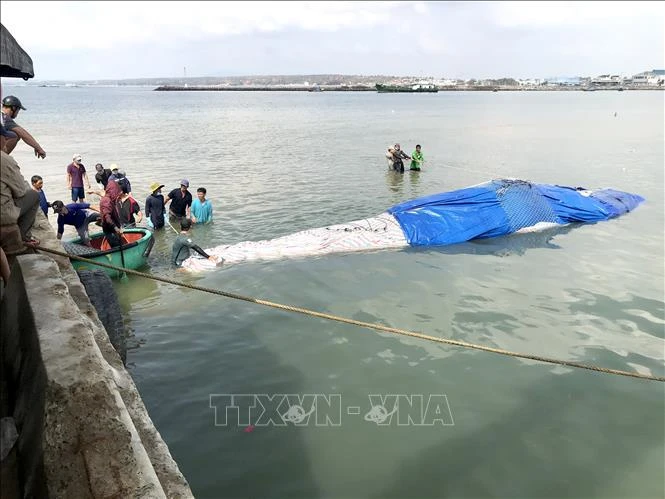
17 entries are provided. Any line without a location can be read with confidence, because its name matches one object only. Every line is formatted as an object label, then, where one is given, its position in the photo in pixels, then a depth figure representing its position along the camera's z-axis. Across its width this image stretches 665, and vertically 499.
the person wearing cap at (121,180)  13.47
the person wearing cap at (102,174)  16.76
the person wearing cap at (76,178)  15.88
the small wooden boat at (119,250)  9.84
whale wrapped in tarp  12.60
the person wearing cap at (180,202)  15.01
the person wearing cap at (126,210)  13.23
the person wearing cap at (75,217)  11.76
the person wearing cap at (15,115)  7.42
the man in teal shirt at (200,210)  15.27
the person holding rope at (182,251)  11.52
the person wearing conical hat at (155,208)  14.20
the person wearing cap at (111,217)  10.71
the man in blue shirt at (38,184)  11.40
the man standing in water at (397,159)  24.08
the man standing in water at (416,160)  24.28
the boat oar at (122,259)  10.44
